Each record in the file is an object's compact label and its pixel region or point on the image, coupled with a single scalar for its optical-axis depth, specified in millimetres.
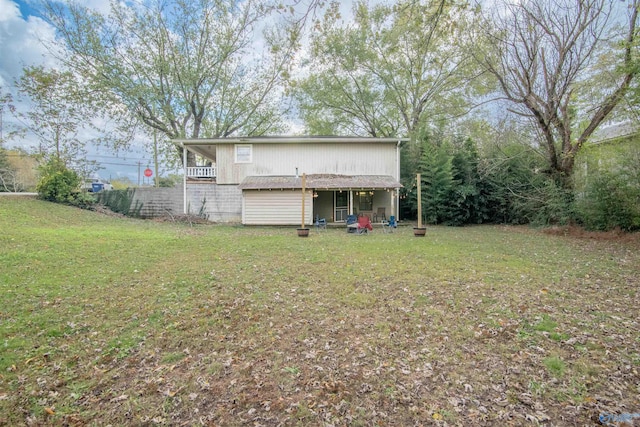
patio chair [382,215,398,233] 13950
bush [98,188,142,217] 17688
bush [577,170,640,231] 9844
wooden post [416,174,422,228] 11938
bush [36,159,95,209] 16016
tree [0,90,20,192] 17328
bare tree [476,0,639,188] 10461
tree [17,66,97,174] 17531
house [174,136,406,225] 16094
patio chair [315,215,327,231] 14500
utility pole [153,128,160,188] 22798
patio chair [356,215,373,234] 13184
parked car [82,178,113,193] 18958
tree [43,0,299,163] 17969
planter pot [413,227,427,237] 11484
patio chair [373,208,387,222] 16859
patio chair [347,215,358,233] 13175
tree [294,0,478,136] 19391
